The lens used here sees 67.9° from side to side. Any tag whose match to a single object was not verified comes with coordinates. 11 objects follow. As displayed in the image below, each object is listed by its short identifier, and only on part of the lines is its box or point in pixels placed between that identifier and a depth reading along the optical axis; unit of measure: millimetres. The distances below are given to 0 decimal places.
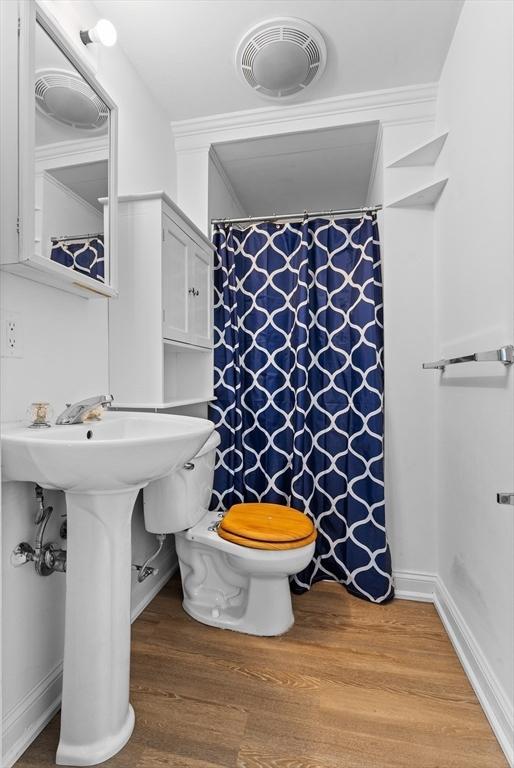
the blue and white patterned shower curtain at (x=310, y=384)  1821
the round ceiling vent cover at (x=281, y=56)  1518
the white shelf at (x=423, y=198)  1645
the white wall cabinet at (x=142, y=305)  1522
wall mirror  989
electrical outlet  1034
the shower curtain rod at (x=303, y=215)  1850
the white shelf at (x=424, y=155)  1650
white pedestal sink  996
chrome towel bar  1024
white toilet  1484
